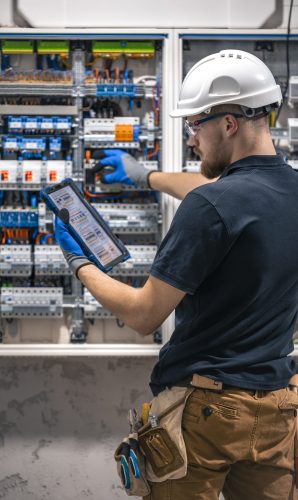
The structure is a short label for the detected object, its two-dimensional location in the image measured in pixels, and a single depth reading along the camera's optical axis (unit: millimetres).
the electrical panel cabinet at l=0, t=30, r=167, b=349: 2855
